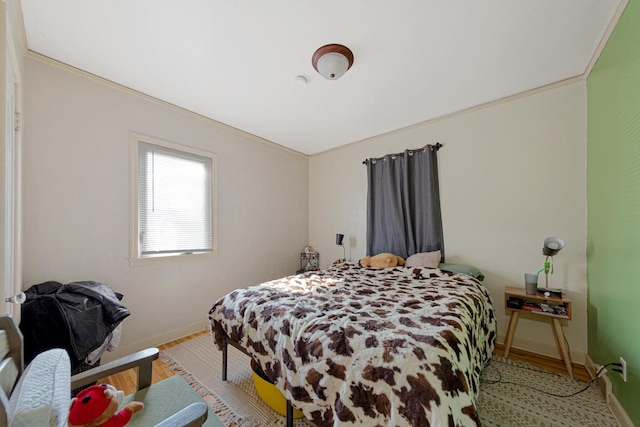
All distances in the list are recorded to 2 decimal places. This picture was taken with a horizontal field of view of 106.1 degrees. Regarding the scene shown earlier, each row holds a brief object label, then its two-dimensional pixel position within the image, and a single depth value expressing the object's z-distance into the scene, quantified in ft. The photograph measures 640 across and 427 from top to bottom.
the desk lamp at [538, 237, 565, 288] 6.82
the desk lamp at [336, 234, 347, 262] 12.13
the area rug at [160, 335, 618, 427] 5.07
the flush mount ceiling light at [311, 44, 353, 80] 5.90
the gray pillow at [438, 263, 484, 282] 8.24
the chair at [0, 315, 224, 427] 2.08
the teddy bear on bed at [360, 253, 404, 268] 9.52
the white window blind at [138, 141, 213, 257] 8.12
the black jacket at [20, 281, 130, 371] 4.93
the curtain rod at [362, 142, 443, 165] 9.78
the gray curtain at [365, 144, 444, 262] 9.79
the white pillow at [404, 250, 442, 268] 9.02
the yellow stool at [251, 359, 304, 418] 5.19
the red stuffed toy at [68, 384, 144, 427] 2.93
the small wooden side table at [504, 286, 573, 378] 6.55
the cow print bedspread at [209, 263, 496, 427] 3.23
